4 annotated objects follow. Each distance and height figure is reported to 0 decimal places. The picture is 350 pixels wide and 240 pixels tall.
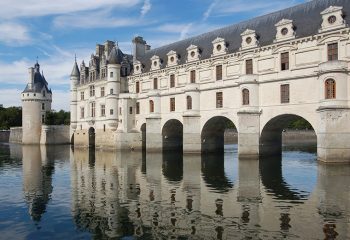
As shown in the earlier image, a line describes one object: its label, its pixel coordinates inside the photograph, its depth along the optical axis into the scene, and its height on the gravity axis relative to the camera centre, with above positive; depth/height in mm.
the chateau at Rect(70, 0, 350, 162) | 28719 +4434
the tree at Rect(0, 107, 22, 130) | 98169 +2968
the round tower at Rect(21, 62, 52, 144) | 70938 +4196
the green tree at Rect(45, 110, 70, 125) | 72625 +2490
